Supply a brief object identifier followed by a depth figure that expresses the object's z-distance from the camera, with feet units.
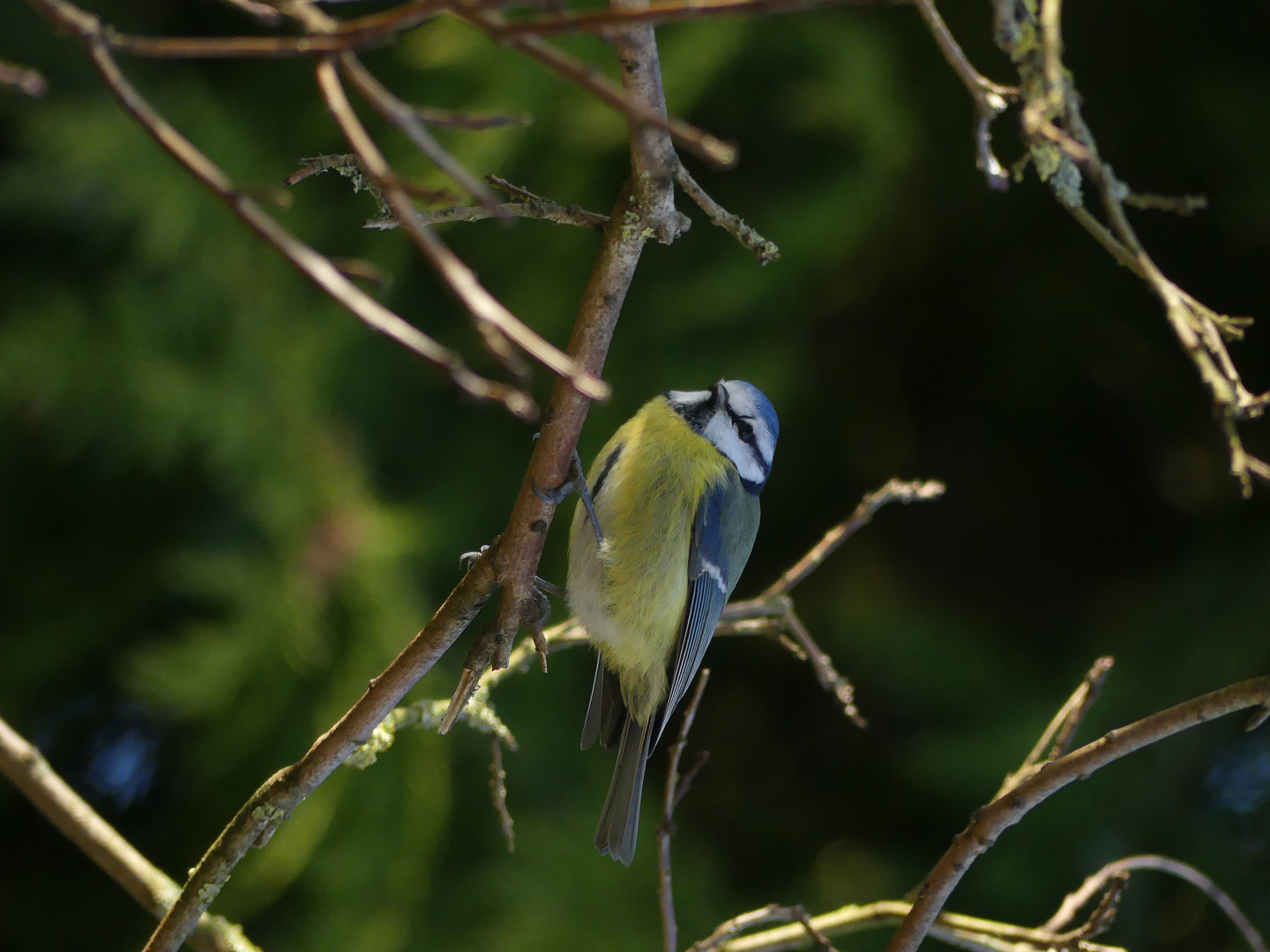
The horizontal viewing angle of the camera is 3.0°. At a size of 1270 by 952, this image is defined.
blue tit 18.13
